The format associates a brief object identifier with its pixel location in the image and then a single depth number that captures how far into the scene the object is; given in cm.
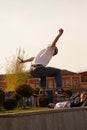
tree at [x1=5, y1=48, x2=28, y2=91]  5197
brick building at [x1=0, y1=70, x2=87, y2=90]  7944
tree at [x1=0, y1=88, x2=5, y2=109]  1599
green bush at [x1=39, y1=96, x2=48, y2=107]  1545
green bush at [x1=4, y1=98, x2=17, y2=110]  1722
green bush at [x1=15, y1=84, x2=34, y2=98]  1927
